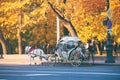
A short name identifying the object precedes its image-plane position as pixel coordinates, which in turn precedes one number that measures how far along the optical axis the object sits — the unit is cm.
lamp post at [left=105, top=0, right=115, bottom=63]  2816
